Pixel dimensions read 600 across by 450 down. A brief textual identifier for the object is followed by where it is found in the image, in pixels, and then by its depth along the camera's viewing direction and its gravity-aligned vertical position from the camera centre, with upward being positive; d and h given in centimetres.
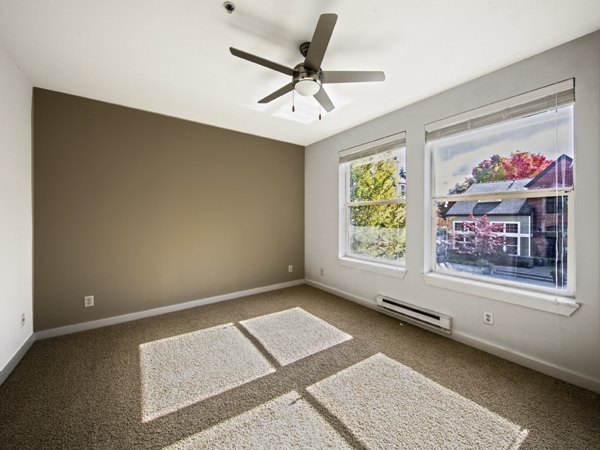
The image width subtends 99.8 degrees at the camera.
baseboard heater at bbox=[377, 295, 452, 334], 263 -104
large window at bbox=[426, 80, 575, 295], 201 +29
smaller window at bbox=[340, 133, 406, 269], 324 +29
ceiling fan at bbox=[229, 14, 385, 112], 168 +114
